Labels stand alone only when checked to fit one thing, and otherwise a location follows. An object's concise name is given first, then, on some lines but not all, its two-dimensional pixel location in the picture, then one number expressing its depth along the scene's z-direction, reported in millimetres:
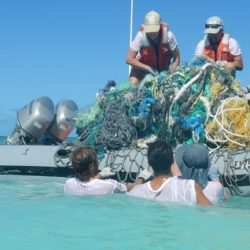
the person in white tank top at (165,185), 5316
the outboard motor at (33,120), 9341
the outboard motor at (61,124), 9672
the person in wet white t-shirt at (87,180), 5883
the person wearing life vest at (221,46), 8836
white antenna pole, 11148
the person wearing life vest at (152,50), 8859
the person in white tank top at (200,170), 5727
